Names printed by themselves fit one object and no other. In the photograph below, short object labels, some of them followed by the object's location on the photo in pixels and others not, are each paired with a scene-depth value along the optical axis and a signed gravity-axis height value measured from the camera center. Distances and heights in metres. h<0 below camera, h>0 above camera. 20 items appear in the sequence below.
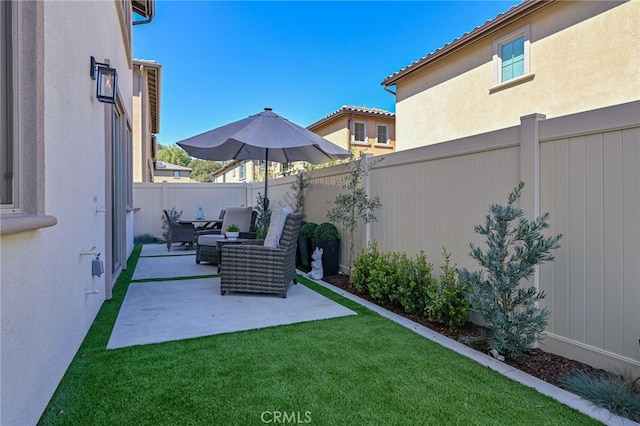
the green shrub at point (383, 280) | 4.46 -0.89
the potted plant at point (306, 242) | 6.73 -0.60
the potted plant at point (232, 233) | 6.55 -0.41
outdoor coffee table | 6.09 -0.53
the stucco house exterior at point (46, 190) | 1.67 +0.13
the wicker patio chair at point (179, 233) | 9.12 -0.57
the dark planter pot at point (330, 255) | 6.25 -0.79
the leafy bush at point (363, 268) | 5.01 -0.82
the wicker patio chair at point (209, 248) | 6.88 -0.73
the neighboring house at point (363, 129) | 15.10 +3.62
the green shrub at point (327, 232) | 6.26 -0.38
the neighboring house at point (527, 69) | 6.29 +3.15
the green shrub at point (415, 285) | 4.10 -0.87
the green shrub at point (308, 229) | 6.72 -0.35
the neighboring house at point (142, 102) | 12.98 +4.10
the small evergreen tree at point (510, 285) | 2.78 -0.62
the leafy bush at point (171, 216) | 11.22 -0.20
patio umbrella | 5.24 +1.15
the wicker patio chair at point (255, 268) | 4.82 -0.79
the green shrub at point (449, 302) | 3.62 -0.95
